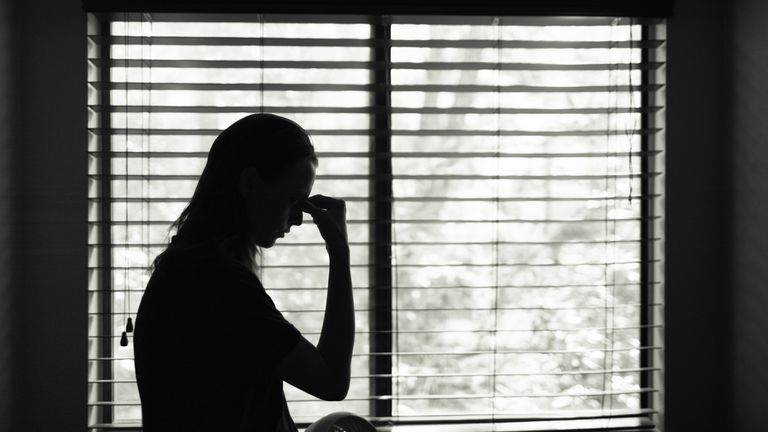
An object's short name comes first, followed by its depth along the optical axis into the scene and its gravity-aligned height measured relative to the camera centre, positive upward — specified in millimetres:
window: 1823 +109
